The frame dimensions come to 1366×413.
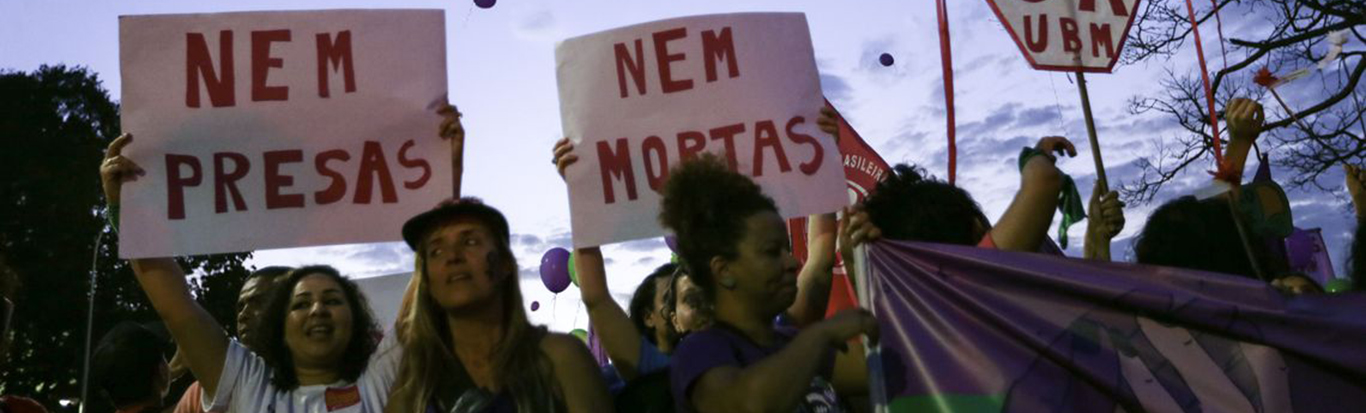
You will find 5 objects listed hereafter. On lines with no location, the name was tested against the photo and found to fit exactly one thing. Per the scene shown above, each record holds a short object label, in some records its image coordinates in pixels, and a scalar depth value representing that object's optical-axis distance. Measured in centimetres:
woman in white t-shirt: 352
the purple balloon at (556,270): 1075
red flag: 689
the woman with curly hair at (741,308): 254
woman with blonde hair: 309
